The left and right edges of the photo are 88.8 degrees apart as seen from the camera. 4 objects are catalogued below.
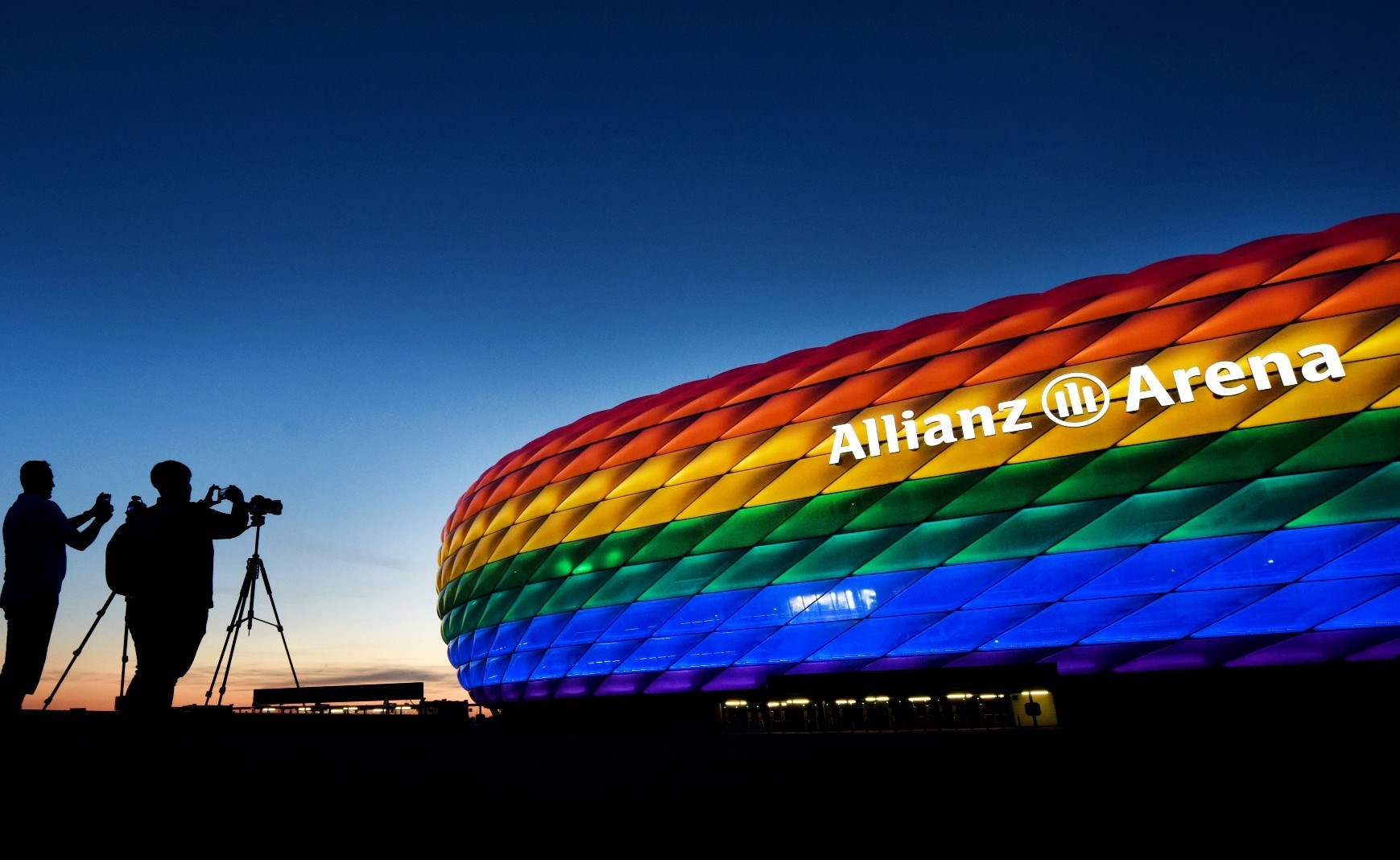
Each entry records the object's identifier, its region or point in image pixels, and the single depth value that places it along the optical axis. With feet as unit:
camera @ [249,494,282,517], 18.76
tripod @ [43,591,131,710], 21.24
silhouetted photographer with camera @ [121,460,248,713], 12.60
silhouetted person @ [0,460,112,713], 14.15
